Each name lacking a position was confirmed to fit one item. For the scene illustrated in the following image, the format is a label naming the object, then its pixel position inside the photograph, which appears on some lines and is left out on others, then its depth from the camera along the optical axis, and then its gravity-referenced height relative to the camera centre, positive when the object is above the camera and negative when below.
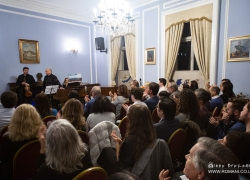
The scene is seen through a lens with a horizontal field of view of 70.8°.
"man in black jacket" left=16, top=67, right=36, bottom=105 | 5.91 -0.50
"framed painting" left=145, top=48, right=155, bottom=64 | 6.30 +0.50
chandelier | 4.19 +1.36
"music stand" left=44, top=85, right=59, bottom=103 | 5.69 -0.60
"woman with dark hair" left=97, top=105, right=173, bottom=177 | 1.44 -0.59
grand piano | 5.64 -0.75
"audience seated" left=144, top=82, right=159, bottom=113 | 3.32 -0.53
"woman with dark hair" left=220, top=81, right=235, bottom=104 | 3.62 -0.42
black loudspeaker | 7.68 +1.18
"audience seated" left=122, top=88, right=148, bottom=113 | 3.11 -0.43
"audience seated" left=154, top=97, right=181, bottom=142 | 1.93 -0.58
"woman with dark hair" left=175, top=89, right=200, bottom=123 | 2.36 -0.50
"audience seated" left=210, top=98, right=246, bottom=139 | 2.06 -0.55
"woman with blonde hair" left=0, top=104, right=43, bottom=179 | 1.74 -0.66
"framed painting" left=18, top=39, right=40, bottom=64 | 6.35 +0.73
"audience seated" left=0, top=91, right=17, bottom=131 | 2.43 -0.50
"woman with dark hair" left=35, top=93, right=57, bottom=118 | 2.71 -0.53
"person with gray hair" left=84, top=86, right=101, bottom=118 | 3.18 -0.66
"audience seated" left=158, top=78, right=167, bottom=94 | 4.89 -0.35
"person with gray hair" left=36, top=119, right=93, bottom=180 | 1.16 -0.57
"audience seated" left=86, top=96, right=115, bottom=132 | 2.37 -0.59
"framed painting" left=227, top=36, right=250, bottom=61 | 4.34 +0.51
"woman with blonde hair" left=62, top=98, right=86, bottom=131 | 2.23 -0.54
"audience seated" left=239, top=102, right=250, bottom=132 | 1.74 -0.48
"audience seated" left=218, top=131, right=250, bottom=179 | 1.09 -0.48
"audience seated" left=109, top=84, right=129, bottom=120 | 3.49 -0.57
